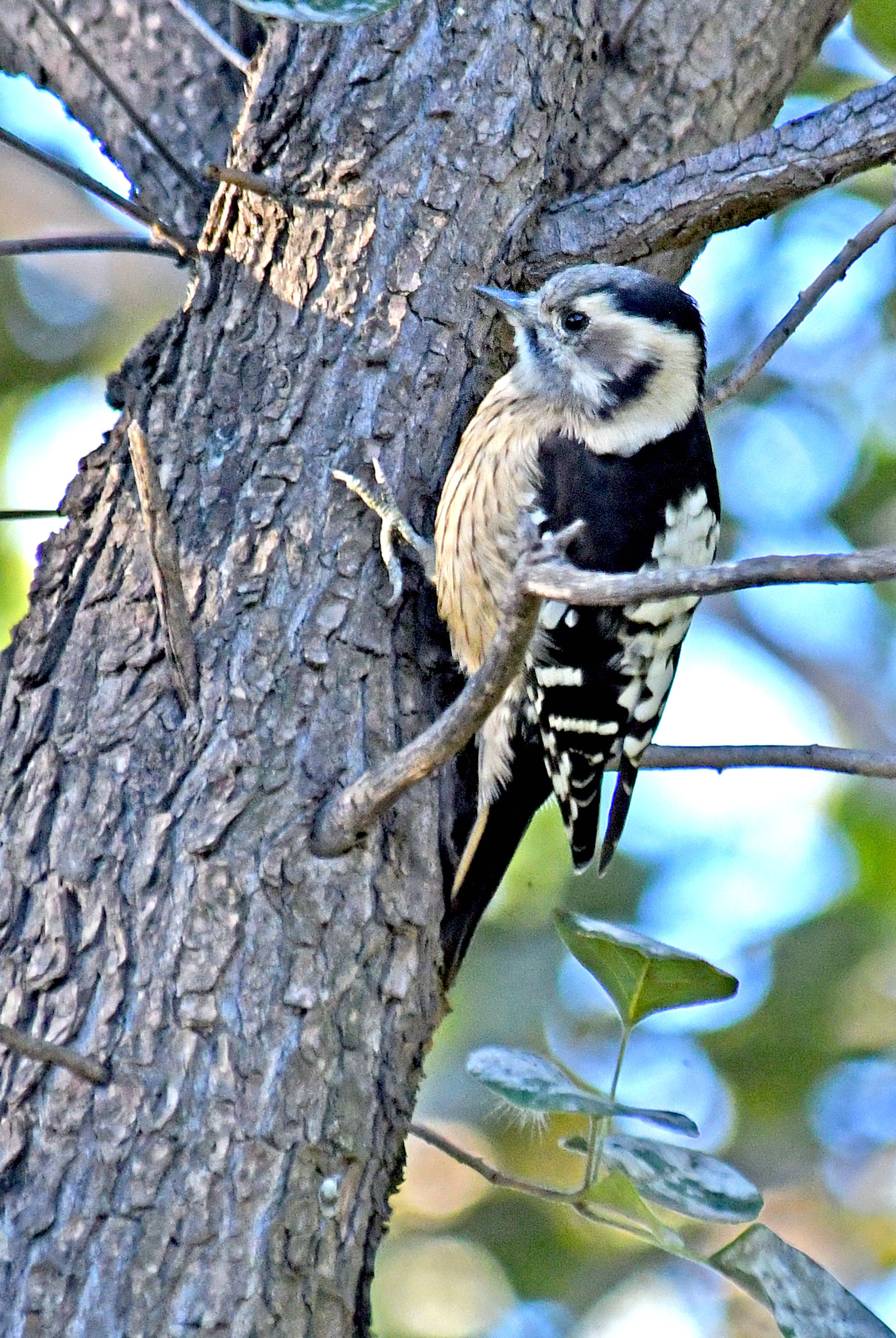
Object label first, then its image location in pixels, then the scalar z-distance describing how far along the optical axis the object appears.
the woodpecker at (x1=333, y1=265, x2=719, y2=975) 5.68
